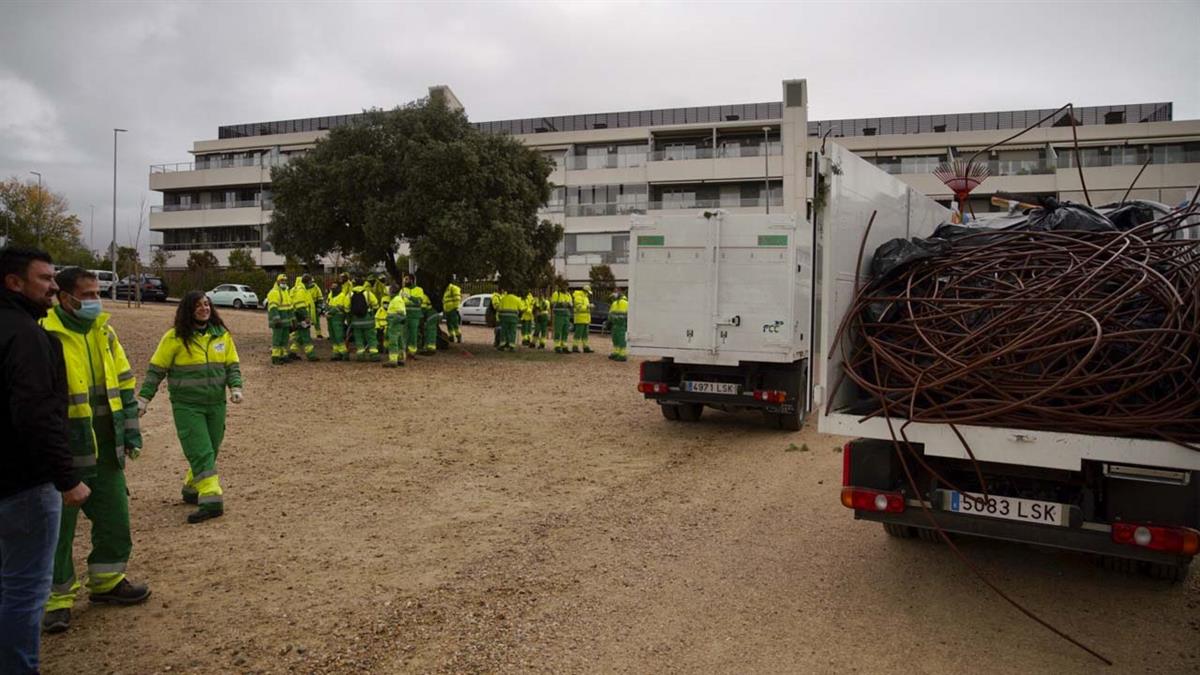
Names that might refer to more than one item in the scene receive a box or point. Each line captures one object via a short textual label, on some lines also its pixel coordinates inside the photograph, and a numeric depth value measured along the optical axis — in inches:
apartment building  1652.3
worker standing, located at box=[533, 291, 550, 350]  896.9
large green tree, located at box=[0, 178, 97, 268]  1688.0
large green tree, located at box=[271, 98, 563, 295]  684.1
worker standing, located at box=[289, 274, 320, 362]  616.4
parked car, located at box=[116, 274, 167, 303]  1365.7
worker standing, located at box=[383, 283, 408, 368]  611.8
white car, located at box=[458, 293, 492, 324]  1266.0
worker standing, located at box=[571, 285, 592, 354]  847.1
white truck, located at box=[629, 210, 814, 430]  374.9
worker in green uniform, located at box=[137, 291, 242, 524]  231.1
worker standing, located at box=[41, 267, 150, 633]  158.4
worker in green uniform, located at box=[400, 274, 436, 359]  679.1
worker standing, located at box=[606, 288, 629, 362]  787.4
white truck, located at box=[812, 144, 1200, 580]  149.2
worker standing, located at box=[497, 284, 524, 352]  813.9
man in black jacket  120.0
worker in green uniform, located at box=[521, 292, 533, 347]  861.2
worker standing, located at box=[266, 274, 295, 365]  592.4
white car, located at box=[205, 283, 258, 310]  1414.9
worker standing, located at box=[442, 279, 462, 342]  781.9
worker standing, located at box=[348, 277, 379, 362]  633.6
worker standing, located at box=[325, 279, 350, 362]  631.2
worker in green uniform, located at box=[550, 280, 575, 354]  840.9
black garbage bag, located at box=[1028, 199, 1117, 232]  193.0
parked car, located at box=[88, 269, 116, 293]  1327.9
